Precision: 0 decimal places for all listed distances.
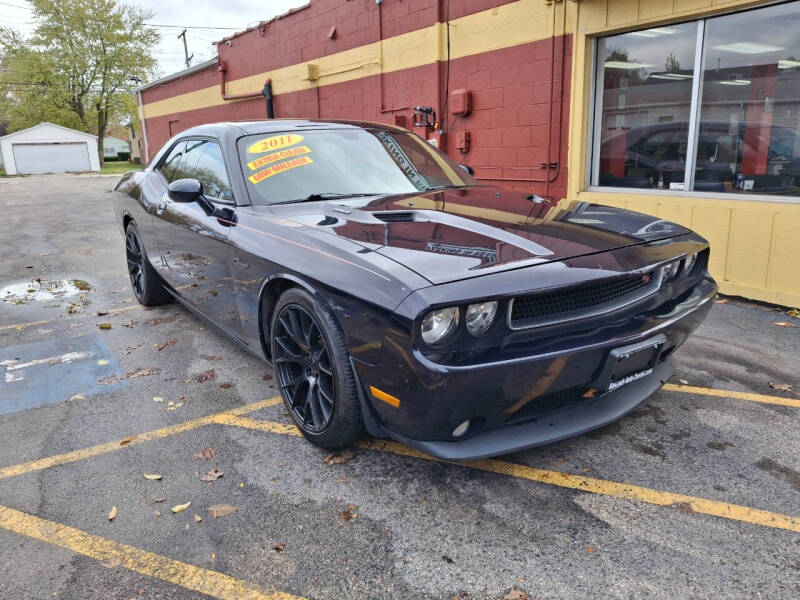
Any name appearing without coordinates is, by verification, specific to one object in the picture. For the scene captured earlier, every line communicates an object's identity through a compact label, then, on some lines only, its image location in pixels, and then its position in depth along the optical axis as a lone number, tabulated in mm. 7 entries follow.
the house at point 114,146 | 74312
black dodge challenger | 2184
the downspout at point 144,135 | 22728
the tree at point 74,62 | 44750
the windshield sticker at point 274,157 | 3504
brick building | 5402
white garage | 42844
